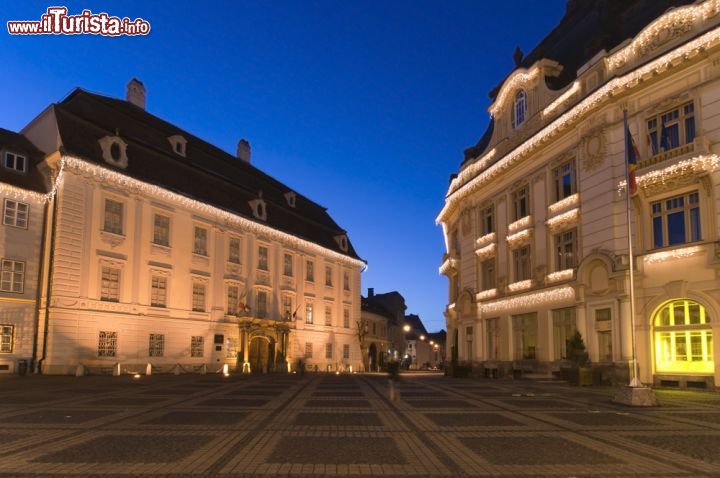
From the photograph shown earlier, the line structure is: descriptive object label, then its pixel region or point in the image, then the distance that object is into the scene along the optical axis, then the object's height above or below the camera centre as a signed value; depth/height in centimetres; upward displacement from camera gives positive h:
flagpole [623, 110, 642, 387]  1691 +285
